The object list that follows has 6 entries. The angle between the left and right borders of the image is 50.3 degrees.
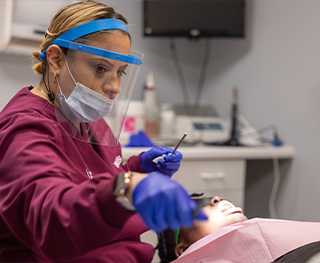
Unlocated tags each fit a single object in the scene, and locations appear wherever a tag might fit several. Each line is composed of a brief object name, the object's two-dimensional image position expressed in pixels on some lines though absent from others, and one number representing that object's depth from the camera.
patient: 1.04
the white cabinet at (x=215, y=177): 1.88
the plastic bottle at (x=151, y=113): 2.23
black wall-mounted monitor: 2.24
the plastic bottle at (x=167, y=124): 2.27
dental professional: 0.59
